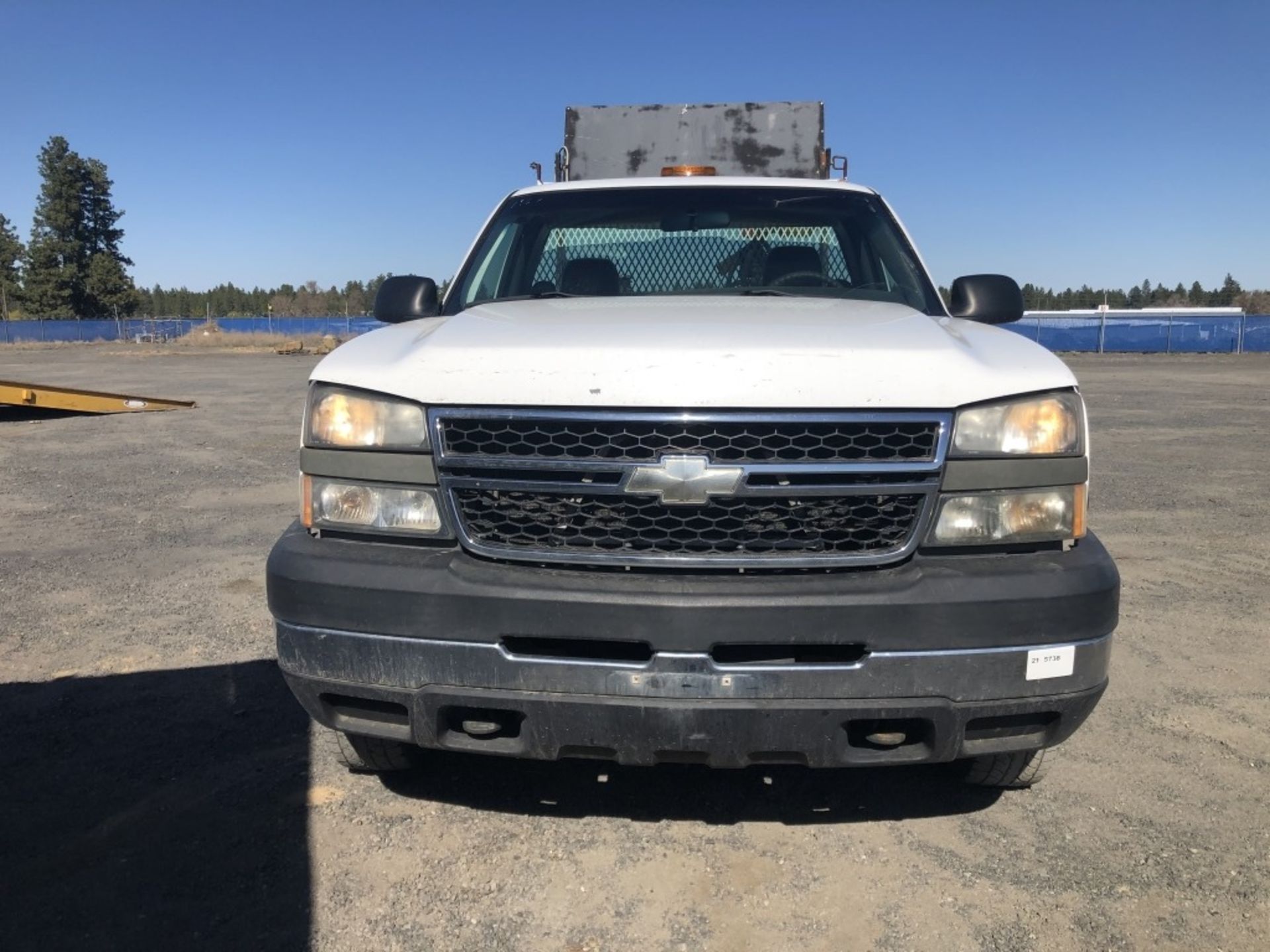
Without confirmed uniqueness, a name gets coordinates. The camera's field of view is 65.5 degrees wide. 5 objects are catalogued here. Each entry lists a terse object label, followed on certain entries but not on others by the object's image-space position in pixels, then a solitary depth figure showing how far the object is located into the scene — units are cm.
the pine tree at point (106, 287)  7656
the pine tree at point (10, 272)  7656
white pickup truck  236
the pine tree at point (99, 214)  7994
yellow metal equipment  1285
